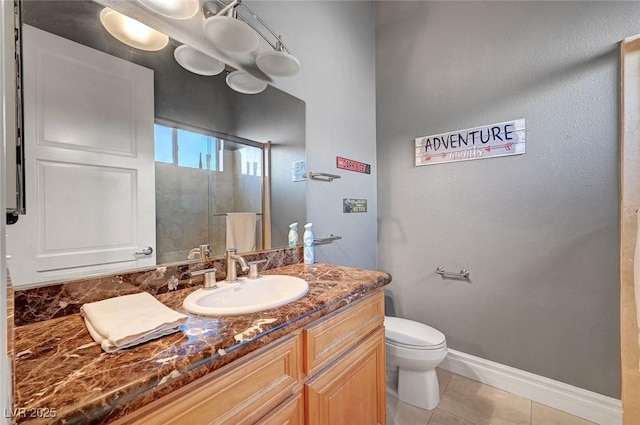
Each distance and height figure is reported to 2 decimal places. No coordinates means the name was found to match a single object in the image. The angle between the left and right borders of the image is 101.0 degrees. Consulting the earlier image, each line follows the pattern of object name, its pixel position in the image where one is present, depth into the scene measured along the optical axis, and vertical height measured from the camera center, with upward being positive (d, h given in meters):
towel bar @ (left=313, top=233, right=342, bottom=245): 1.74 -0.20
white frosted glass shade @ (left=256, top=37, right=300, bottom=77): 1.35 +0.78
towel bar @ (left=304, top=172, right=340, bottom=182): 1.71 +0.22
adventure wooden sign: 1.70 +0.46
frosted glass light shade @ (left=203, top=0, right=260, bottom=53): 1.12 +0.79
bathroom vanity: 0.49 -0.35
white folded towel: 0.62 -0.28
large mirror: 0.82 +0.22
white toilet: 1.53 -0.89
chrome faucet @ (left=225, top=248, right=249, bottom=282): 1.17 -0.24
